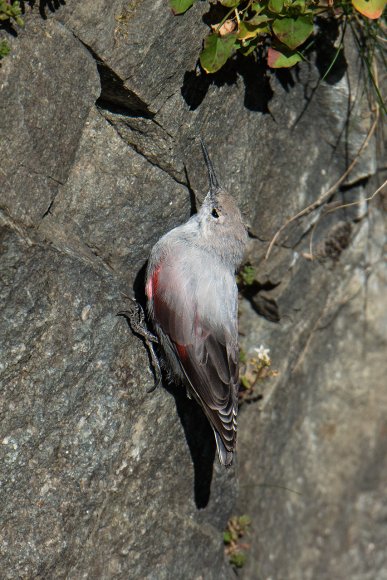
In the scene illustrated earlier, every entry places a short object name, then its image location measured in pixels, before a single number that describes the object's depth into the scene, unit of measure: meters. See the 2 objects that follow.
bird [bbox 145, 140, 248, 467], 8.03
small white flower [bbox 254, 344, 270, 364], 9.20
